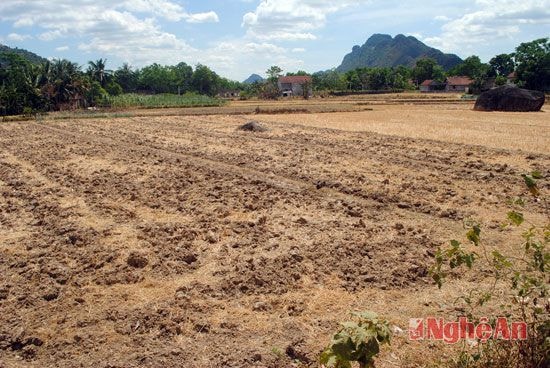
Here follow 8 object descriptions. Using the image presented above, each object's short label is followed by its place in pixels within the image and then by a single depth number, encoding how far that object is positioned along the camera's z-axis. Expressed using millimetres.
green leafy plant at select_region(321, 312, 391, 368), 2756
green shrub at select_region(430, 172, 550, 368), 3055
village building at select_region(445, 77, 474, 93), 98619
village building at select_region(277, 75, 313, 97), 106431
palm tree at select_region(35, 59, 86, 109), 55022
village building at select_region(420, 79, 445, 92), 101625
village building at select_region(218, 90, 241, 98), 109750
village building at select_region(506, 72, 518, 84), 72225
